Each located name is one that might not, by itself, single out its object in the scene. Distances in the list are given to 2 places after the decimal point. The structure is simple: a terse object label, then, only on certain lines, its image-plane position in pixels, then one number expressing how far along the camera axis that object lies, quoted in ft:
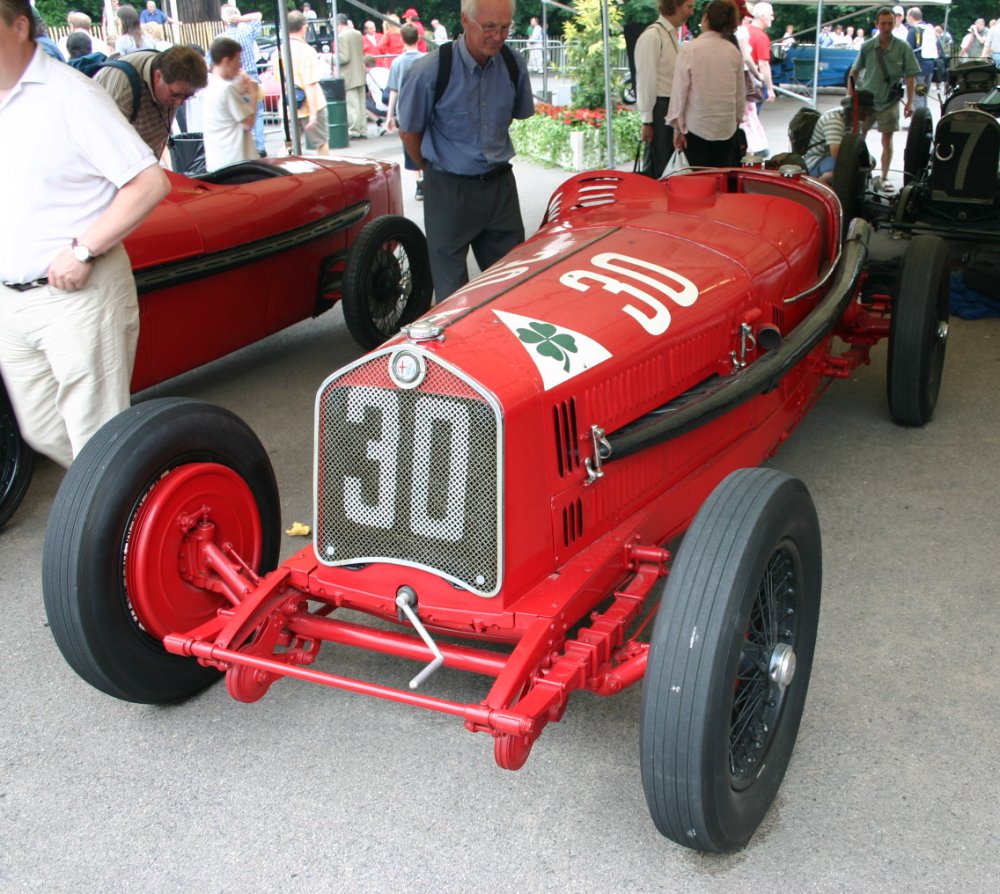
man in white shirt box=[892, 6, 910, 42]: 58.88
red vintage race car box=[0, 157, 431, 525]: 15.84
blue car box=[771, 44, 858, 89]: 78.54
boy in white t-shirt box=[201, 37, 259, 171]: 23.70
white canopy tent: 56.38
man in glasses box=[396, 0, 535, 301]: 15.89
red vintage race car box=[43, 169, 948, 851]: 7.56
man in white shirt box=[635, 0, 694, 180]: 24.03
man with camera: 33.68
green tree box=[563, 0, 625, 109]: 46.65
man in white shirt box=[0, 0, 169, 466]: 10.27
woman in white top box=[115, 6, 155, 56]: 37.01
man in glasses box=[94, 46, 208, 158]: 16.80
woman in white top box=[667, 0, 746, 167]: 21.43
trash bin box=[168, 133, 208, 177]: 32.07
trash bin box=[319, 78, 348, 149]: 50.26
